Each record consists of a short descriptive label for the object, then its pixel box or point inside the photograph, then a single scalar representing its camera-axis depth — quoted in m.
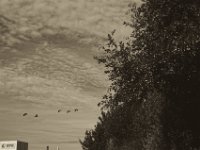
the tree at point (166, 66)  27.88
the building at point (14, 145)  117.88
